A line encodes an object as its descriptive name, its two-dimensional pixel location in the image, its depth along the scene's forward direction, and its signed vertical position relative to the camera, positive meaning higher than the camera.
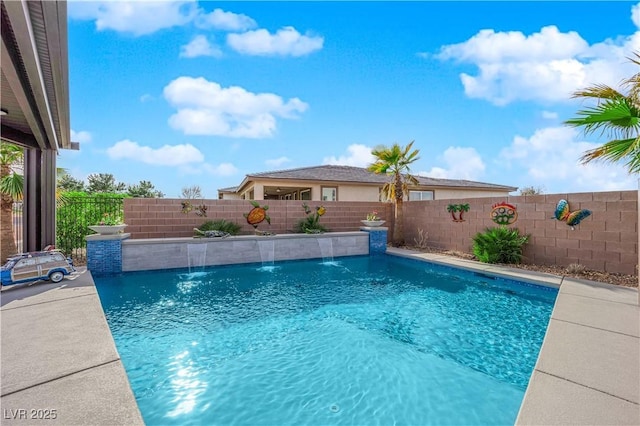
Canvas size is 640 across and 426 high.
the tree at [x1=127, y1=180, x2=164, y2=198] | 40.56 +3.01
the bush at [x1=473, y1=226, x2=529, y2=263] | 8.91 -1.04
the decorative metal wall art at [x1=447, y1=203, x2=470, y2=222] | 10.86 +0.07
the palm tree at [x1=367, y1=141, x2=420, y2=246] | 12.09 +1.72
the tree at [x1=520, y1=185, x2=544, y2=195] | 24.71 +1.80
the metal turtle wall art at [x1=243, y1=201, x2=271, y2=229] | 11.28 -0.14
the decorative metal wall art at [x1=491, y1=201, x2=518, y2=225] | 9.41 -0.07
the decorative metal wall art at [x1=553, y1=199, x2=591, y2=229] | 7.68 -0.09
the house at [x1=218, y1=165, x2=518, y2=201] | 15.45 +1.48
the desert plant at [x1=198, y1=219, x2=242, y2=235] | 10.41 -0.52
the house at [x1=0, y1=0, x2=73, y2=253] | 3.08 +1.87
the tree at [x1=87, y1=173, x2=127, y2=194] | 40.12 +3.77
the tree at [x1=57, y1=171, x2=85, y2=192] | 36.01 +3.39
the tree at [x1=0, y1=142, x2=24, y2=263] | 7.92 +0.62
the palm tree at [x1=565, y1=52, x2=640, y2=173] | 5.26 +1.65
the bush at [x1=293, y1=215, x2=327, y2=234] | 12.01 -0.60
